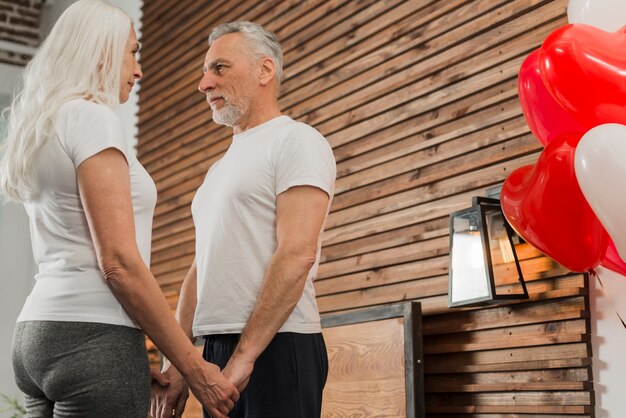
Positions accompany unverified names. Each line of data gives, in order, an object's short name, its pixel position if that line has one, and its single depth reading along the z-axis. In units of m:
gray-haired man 1.81
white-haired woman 1.49
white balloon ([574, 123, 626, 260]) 1.82
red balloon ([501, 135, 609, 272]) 2.03
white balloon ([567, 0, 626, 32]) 2.11
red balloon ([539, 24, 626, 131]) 1.93
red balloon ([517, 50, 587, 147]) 2.10
